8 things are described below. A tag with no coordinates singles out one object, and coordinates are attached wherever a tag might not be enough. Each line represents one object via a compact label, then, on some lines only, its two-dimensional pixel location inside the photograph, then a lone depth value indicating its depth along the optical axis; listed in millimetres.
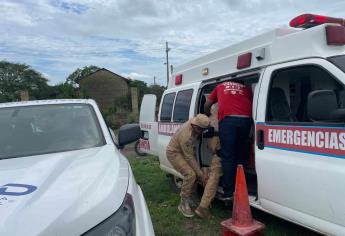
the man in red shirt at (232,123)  4961
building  58562
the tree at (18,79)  61250
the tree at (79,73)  69888
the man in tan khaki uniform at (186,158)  5609
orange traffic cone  4320
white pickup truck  1850
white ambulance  3330
